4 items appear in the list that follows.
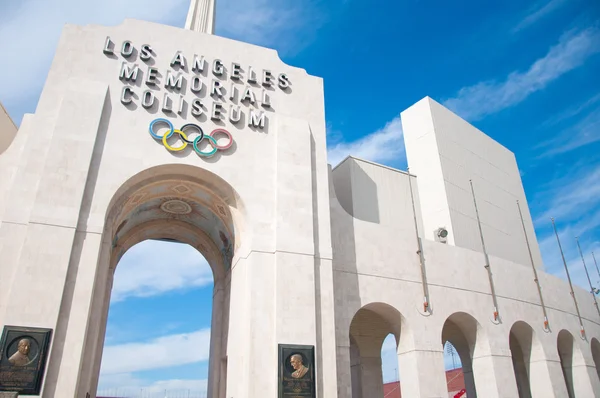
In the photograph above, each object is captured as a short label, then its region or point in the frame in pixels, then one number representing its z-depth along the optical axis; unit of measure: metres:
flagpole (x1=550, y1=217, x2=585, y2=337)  29.03
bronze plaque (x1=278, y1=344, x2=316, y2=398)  15.06
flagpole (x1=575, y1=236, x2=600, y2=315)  33.47
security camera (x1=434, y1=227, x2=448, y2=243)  25.61
